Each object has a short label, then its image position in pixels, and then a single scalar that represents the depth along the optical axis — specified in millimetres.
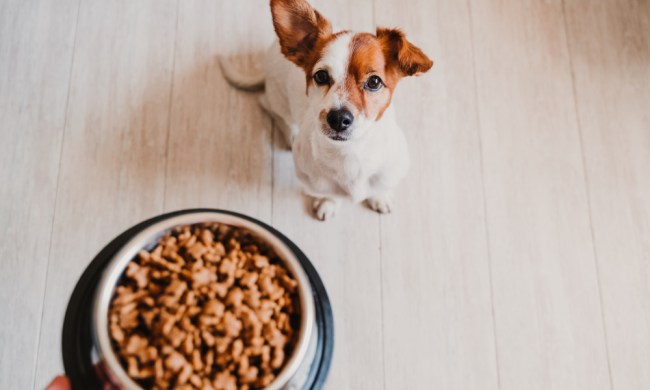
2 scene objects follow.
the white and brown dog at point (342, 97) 1245
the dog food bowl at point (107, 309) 837
